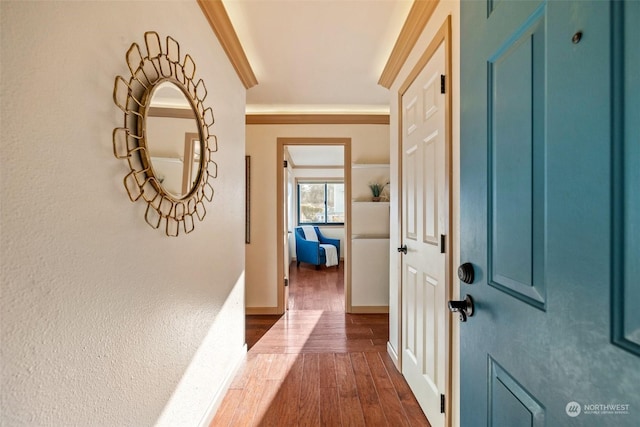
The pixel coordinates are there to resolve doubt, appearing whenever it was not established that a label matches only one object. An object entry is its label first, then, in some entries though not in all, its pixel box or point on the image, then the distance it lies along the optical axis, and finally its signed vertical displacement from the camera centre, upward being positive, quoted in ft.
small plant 11.25 +0.89
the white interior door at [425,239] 4.87 -0.58
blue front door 1.37 -0.02
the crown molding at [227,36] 5.13 +3.67
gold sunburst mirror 3.12 +1.01
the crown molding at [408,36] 5.21 +3.70
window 24.76 +0.66
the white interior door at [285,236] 11.34 -1.01
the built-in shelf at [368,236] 11.21 -1.02
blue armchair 19.86 -2.84
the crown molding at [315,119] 11.00 +3.59
